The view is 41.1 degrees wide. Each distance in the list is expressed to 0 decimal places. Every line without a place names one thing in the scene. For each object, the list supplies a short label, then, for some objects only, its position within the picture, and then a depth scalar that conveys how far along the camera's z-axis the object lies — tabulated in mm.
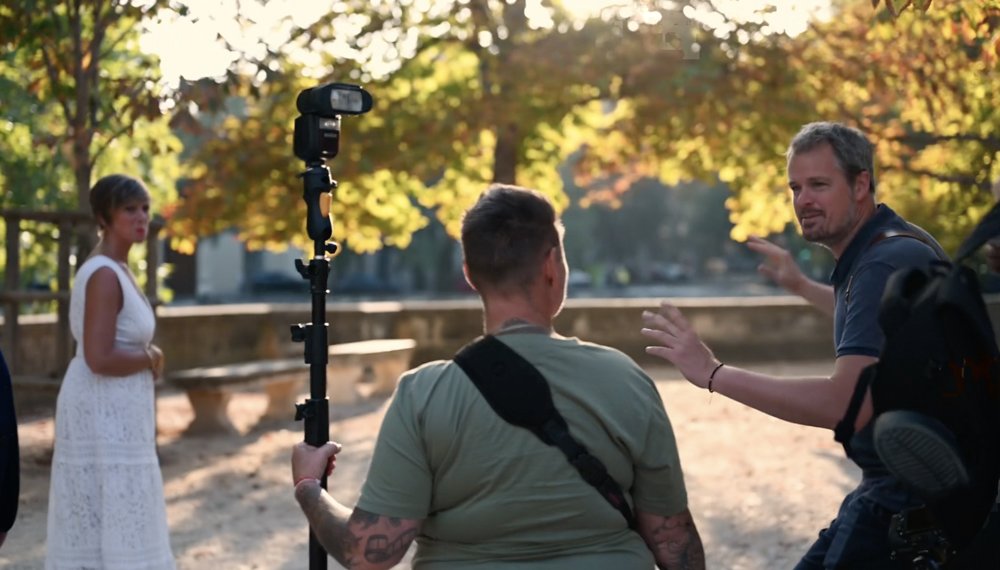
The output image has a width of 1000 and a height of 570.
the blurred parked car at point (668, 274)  79500
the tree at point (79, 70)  9898
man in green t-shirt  2525
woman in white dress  5109
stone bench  12164
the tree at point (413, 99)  12883
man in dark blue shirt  3072
